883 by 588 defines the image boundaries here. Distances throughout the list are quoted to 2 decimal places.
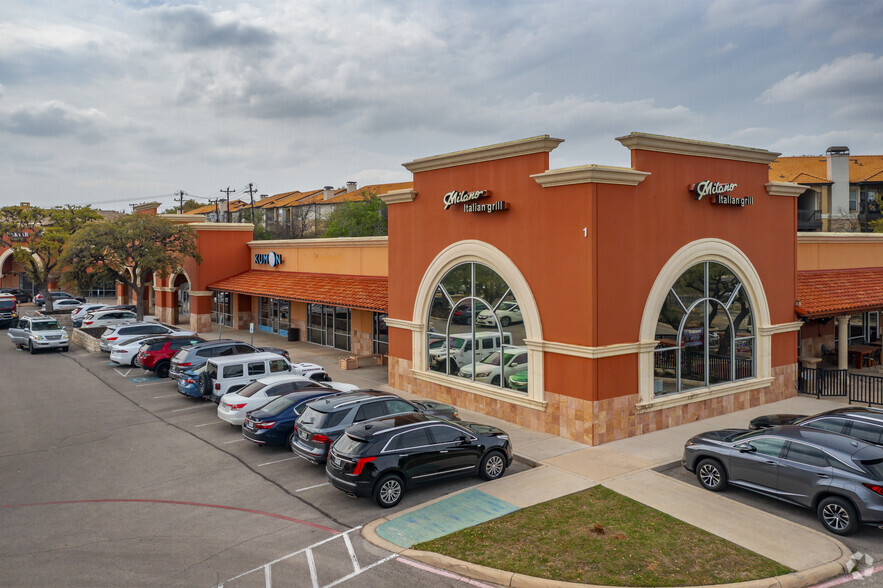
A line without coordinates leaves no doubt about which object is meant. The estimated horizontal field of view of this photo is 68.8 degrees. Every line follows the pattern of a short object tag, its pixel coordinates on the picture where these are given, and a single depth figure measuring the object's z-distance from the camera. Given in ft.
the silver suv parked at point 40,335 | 111.96
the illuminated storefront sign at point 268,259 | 129.70
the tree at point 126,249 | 119.14
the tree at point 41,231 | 178.60
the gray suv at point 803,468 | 36.78
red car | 87.92
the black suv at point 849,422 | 45.75
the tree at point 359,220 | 227.81
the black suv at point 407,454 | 40.40
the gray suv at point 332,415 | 46.88
